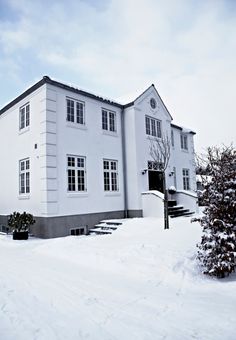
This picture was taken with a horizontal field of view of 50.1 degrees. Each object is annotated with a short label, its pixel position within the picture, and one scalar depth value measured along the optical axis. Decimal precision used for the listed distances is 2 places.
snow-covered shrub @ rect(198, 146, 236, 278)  5.26
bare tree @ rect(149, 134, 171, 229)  14.32
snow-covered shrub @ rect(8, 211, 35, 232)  10.50
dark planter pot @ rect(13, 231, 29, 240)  10.47
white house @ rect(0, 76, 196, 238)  11.11
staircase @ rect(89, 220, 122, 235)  11.35
